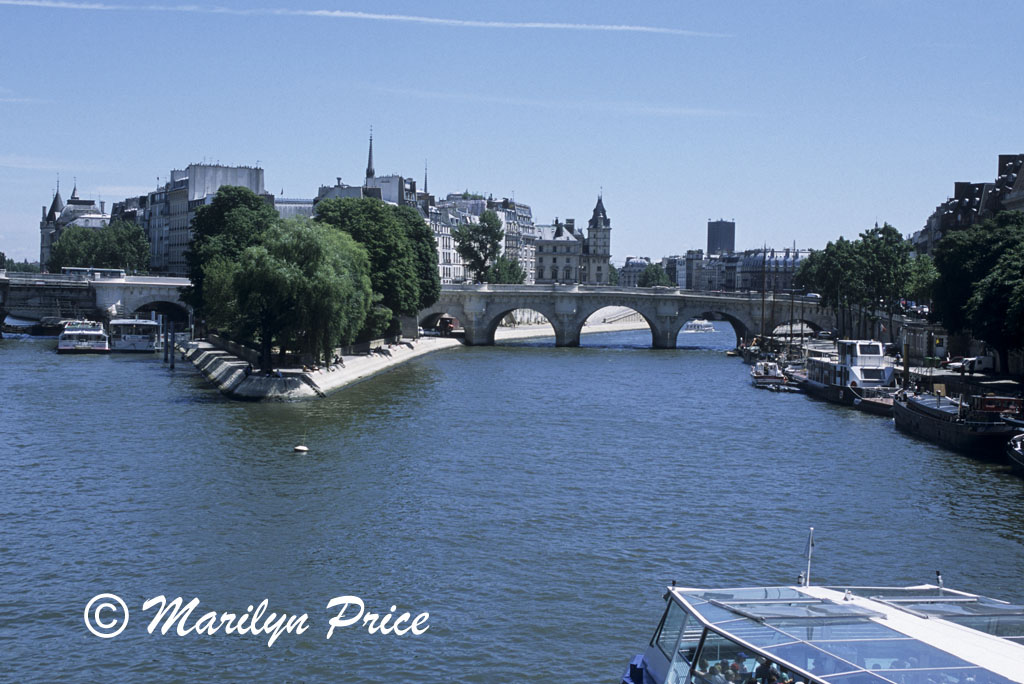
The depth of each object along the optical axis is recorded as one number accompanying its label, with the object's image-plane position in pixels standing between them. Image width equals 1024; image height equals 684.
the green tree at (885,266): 102.25
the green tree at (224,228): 89.94
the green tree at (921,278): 101.06
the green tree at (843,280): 103.69
